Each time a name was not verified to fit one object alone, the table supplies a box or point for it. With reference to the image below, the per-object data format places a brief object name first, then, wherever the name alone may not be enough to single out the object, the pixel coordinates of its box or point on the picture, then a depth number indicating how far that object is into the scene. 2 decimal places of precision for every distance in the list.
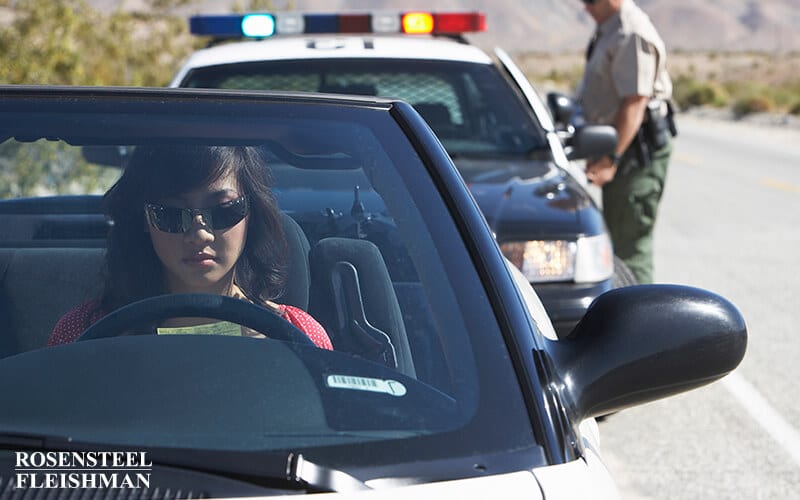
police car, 4.68
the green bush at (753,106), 43.03
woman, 2.24
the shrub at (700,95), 51.56
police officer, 6.62
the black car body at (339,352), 1.81
